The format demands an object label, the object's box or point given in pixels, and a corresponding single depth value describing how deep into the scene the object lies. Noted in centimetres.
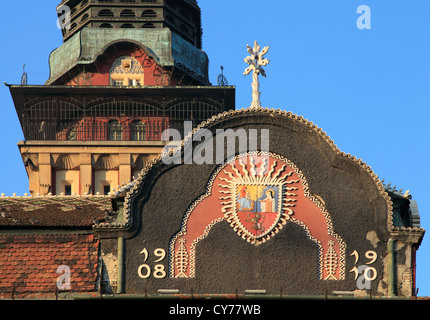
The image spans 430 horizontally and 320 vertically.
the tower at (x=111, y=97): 7256
